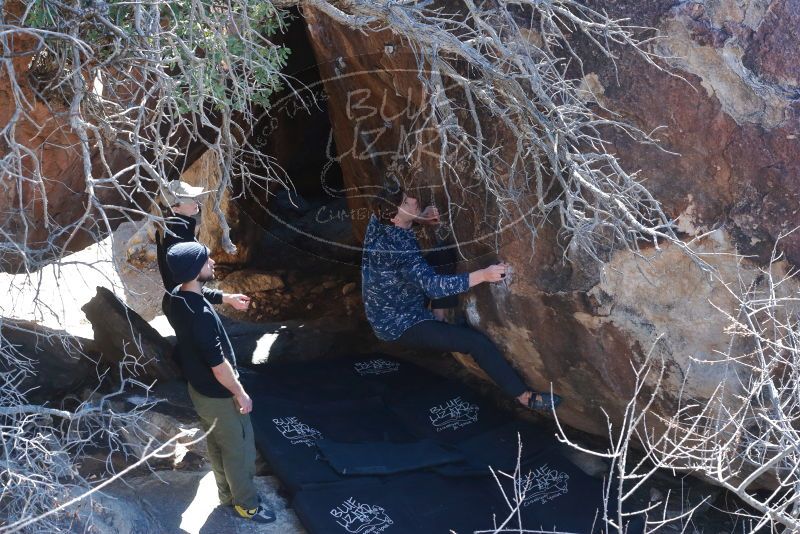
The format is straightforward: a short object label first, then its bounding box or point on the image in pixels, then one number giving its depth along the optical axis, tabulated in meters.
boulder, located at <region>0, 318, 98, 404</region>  4.61
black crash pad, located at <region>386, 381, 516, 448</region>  4.70
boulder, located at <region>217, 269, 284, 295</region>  7.55
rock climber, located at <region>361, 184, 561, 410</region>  4.40
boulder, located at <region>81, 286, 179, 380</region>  4.84
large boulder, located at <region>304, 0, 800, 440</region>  3.84
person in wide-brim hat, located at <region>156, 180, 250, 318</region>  3.90
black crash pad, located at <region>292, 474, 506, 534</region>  3.86
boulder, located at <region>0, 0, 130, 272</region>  4.01
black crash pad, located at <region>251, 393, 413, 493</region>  4.17
